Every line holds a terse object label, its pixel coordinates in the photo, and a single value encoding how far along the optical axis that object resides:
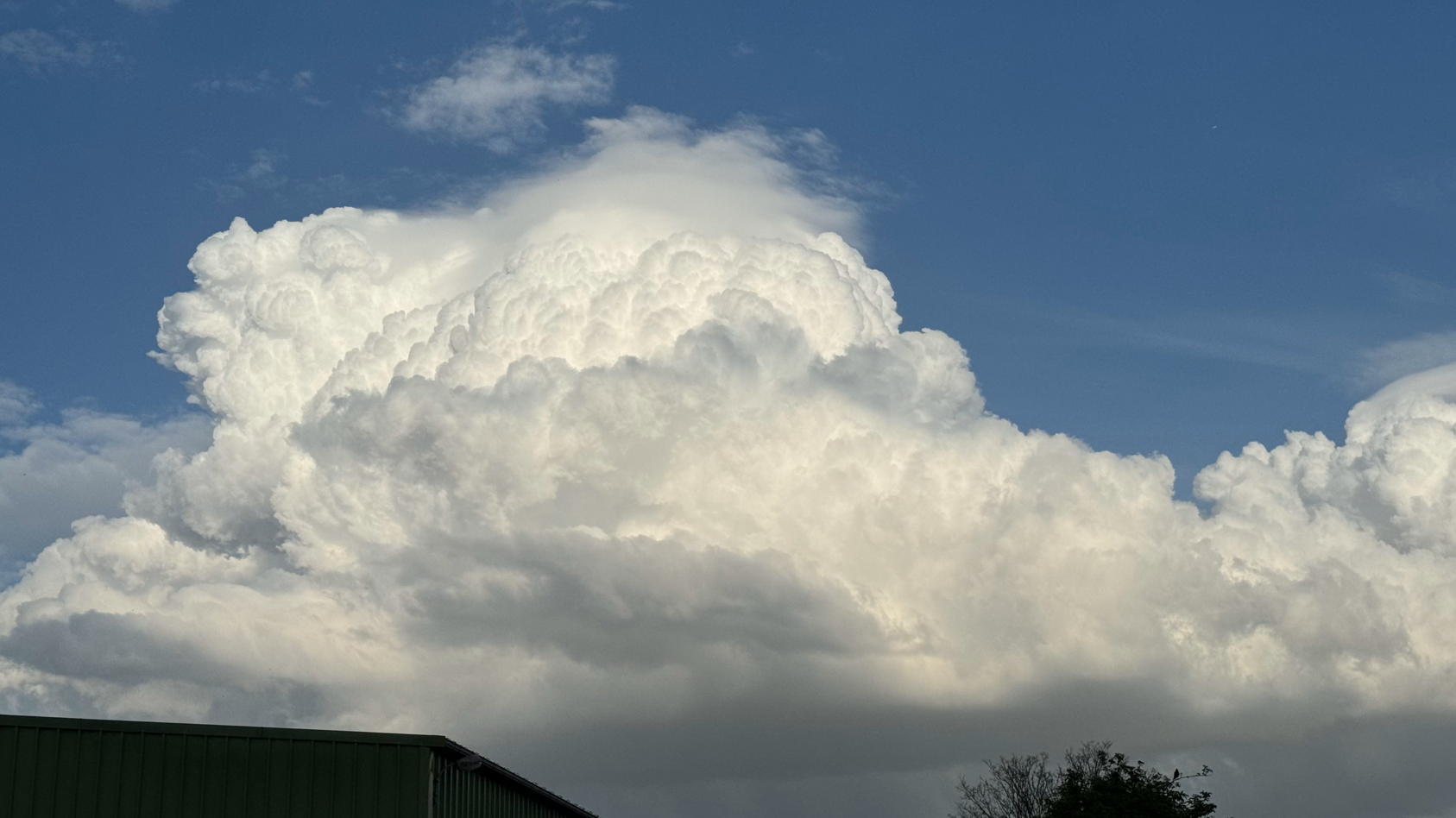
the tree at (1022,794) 120.56
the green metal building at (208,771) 34.44
